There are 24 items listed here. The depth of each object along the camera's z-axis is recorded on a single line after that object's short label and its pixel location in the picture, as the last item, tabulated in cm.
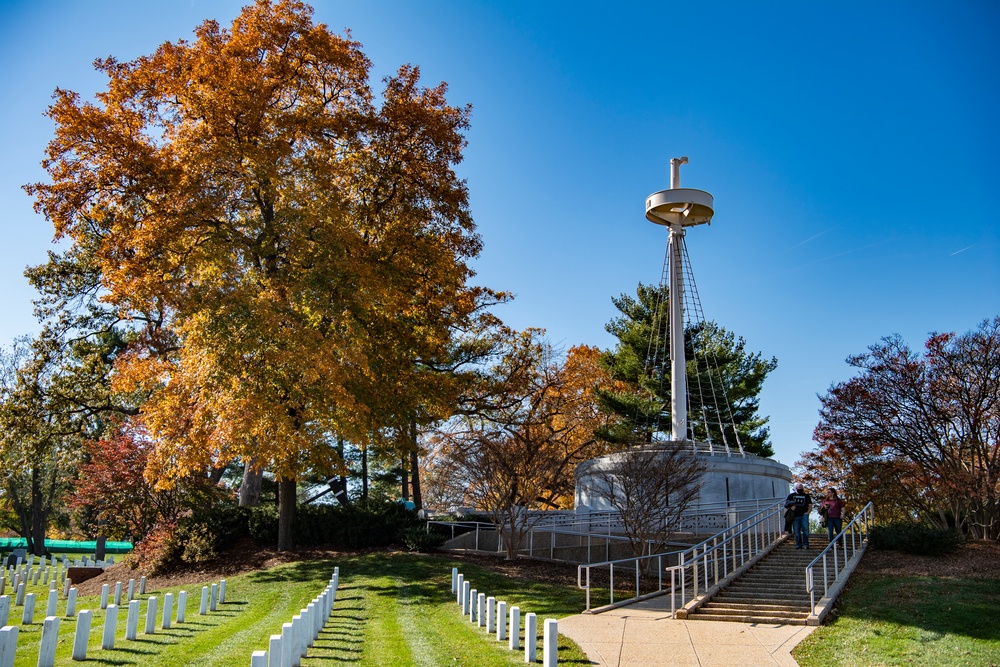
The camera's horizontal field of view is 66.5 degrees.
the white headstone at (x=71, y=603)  1378
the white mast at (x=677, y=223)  2806
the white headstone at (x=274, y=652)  773
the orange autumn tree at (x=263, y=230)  1784
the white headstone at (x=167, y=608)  1259
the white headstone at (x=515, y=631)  1059
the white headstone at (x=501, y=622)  1120
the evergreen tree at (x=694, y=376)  3462
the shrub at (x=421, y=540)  2238
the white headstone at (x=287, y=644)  816
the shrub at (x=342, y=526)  2338
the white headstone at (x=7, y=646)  759
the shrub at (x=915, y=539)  1731
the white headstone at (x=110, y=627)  1053
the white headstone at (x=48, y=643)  866
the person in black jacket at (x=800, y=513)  1883
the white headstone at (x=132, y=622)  1129
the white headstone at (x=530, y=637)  977
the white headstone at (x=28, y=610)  1338
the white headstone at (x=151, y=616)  1193
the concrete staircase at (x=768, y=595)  1350
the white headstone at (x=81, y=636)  955
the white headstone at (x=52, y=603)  1300
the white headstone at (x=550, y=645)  902
